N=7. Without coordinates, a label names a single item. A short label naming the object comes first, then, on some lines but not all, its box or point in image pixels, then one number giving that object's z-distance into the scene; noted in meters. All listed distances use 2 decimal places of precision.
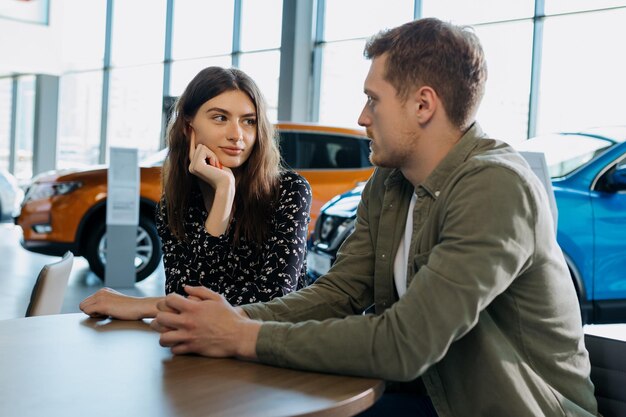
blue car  4.37
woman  2.37
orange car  6.77
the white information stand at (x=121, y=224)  6.54
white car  12.23
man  1.35
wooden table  1.14
